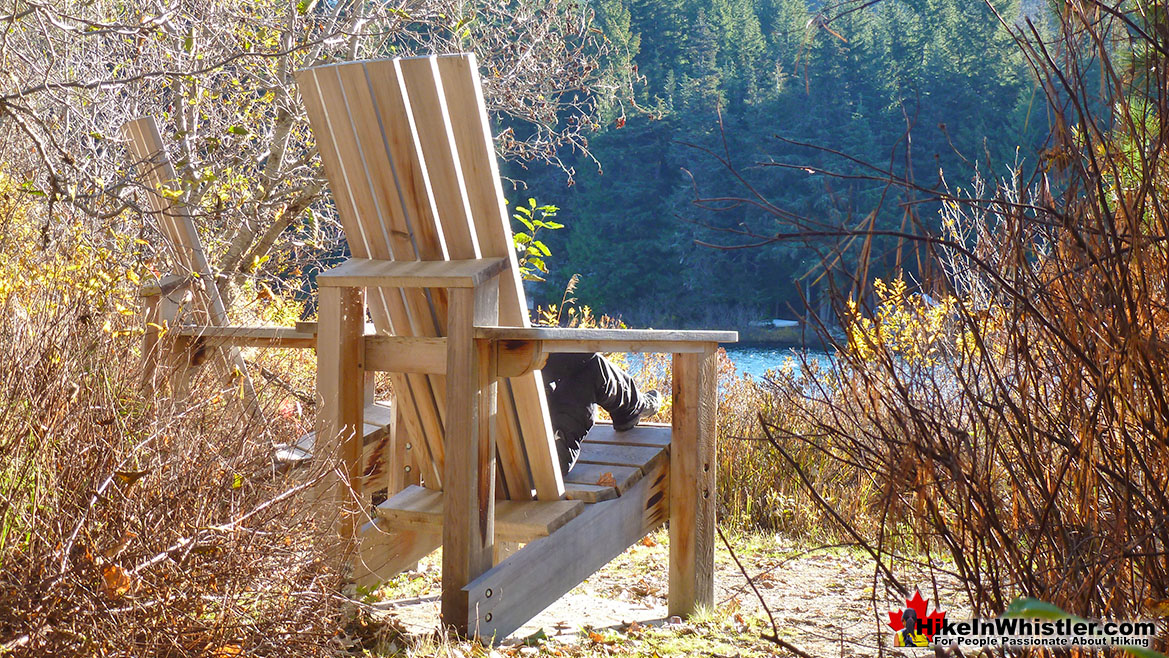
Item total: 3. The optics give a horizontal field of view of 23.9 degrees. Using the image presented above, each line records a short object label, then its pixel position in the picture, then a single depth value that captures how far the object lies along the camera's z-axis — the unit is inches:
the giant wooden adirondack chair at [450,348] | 333.2
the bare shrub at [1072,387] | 264.1
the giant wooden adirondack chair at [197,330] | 358.4
